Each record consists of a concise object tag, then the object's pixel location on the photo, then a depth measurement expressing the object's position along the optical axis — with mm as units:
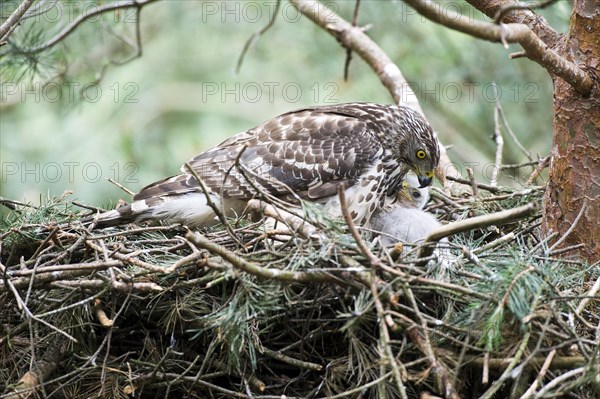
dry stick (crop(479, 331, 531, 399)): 6516
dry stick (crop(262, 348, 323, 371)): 7996
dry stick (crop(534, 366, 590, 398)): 6414
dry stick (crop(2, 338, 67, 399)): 7867
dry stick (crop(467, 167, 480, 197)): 10673
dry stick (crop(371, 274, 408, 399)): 6461
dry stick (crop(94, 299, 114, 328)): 7938
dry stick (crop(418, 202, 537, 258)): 6035
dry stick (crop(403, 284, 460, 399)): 6656
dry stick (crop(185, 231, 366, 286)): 6789
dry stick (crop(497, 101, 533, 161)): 11430
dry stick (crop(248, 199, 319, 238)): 7766
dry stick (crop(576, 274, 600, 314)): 7388
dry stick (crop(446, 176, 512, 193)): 10727
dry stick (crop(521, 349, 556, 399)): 6508
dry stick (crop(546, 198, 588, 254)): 8562
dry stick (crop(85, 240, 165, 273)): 7828
